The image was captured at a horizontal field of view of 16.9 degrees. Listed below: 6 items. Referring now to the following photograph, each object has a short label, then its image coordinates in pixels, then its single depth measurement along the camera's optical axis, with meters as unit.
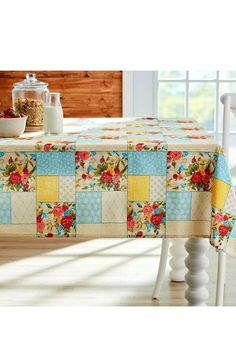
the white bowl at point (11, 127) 2.55
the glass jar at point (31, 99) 2.78
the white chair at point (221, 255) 2.55
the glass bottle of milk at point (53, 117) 2.64
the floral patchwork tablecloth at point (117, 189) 2.38
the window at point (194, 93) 4.67
